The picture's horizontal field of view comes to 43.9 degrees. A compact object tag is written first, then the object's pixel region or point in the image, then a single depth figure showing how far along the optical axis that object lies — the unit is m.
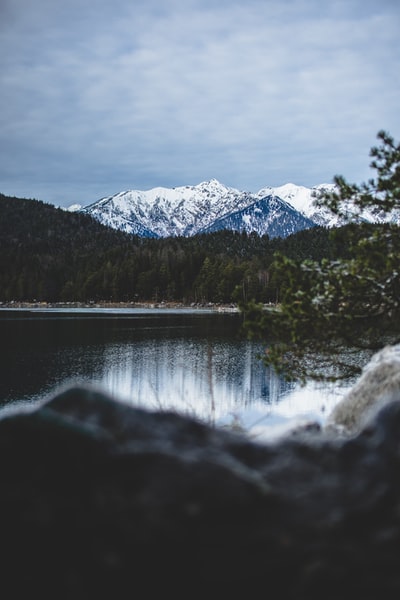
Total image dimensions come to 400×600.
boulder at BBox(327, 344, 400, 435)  6.83
